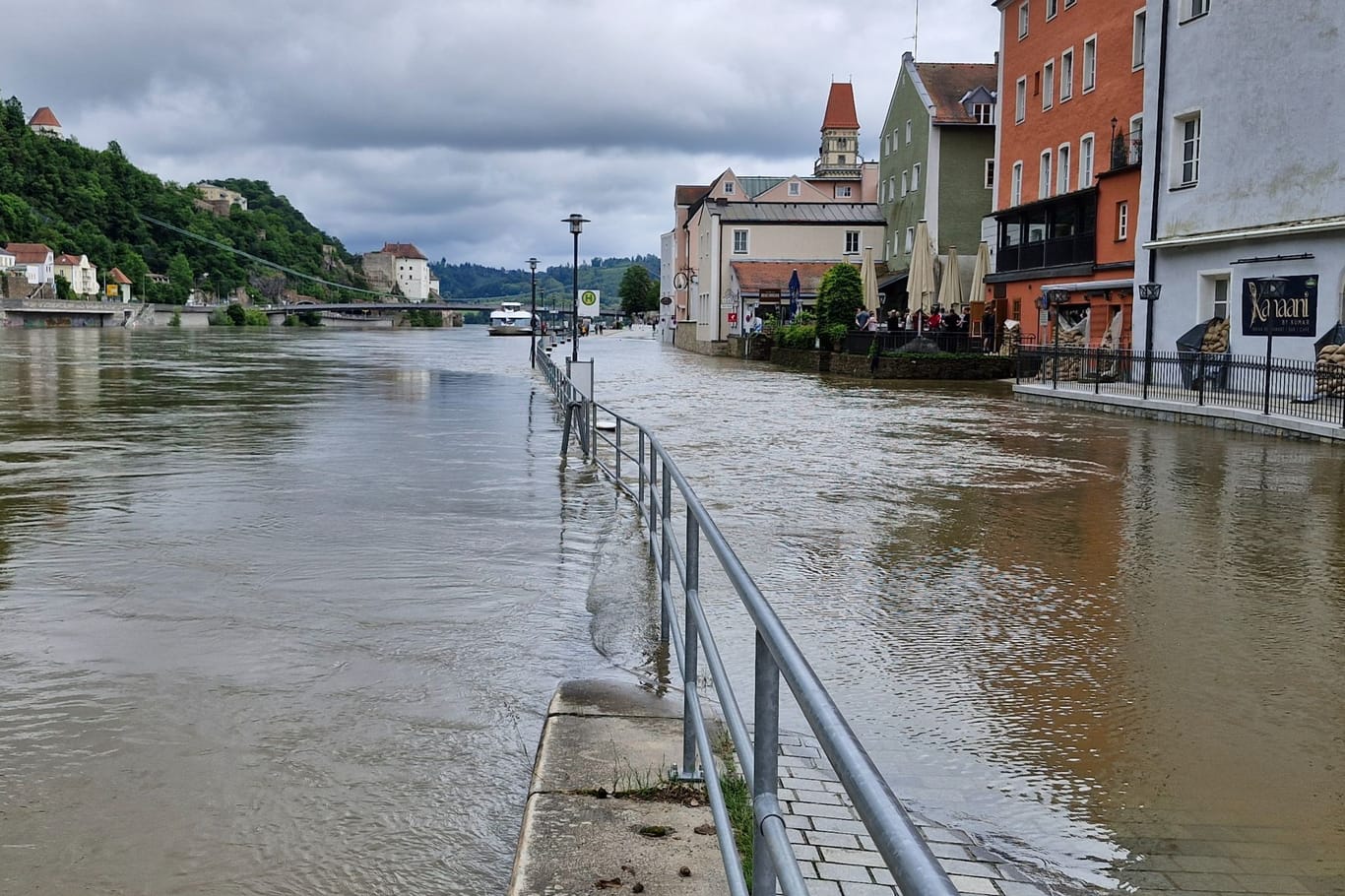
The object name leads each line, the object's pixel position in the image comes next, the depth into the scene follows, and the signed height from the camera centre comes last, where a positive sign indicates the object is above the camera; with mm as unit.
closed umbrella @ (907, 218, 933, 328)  40844 +1706
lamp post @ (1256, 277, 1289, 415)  21547 +740
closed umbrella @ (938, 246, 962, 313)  42625 +1505
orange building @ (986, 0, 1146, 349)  36188 +5155
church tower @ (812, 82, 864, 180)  131625 +19814
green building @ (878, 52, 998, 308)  56750 +8072
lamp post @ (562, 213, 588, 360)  35781 +2829
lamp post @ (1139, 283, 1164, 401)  25278 +566
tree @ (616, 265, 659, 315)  172750 +4829
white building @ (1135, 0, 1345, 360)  24438 +3530
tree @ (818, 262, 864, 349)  44906 +1050
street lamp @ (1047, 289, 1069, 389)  38781 +1037
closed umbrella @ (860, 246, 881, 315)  43625 +1604
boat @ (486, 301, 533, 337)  135625 +361
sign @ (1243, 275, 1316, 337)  21062 +431
